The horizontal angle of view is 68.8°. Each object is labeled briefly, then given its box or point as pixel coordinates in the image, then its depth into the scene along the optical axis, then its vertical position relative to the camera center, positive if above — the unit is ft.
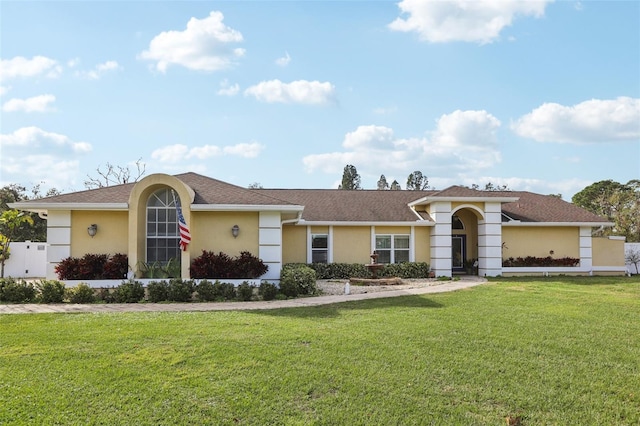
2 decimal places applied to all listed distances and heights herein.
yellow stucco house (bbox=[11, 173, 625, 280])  50.16 +1.50
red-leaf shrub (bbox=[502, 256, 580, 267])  73.67 -3.76
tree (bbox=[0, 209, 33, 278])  55.16 +2.02
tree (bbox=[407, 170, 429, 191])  180.24 +22.31
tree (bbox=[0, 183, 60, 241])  105.50 +3.02
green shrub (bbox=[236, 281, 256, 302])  45.39 -5.35
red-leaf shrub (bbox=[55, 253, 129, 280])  48.29 -3.28
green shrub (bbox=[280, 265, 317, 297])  47.42 -4.58
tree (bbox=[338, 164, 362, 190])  160.64 +20.83
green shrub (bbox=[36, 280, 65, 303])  43.01 -5.24
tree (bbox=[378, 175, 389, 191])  177.06 +21.02
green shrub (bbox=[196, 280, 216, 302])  45.27 -5.36
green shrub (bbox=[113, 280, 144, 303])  43.98 -5.33
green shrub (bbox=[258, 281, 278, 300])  45.83 -5.31
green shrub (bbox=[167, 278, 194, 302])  44.50 -5.26
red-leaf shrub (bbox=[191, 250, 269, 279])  49.01 -3.08
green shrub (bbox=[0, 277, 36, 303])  43.57 -5.28
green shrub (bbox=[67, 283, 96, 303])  43.09 -5.38
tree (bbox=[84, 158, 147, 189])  135.13 +16.59
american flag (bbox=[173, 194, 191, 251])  47.67 +0.47
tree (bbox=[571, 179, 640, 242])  111.75 +10.07
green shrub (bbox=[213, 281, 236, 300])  45.85 -5.34
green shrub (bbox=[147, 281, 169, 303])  44.47 -5.28
